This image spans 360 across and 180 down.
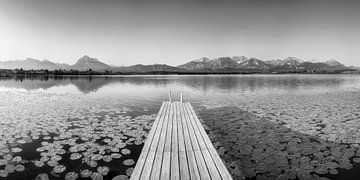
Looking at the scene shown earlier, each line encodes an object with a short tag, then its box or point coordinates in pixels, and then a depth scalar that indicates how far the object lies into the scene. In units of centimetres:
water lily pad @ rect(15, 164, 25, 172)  702
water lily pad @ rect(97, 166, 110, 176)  686
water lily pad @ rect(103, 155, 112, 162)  781
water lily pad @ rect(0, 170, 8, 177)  663
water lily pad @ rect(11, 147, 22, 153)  849
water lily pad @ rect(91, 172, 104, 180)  657
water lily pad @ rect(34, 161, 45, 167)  734
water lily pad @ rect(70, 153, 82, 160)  787
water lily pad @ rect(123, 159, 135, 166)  757
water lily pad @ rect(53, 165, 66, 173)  690
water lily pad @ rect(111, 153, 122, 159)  810
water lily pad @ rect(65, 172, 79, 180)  655
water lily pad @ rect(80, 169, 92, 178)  669
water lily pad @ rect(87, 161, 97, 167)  738
